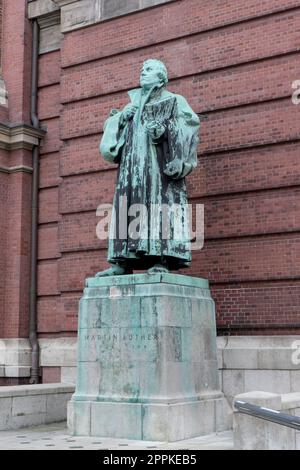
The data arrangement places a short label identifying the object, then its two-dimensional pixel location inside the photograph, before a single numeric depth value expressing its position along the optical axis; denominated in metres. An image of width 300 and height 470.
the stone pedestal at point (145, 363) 10.16
